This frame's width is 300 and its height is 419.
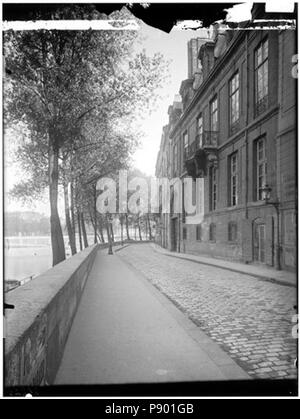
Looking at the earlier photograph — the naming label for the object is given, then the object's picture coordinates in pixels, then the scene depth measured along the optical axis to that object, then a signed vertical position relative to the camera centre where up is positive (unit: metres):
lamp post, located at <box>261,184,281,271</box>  12.87 +0.22
